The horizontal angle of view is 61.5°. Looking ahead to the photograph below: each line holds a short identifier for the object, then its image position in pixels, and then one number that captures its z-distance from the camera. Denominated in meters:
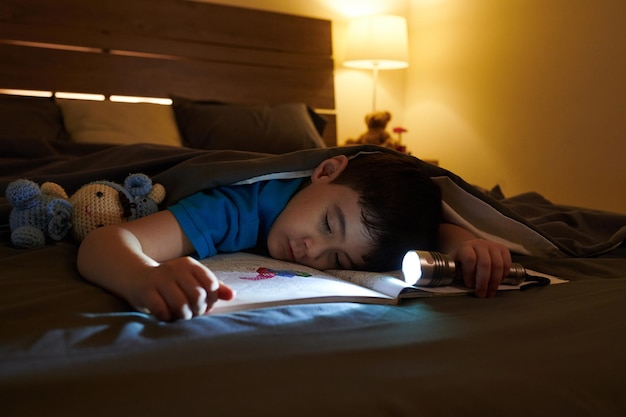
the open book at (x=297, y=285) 0.62
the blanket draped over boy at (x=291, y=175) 0.96
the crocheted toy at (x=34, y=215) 0.85
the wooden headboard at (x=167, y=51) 2.21
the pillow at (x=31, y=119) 1.80
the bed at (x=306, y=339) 0.38
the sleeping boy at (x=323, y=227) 0.76
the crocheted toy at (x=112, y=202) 0.90
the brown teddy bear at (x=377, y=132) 2.80
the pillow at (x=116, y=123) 1.94
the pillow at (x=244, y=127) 2.12
